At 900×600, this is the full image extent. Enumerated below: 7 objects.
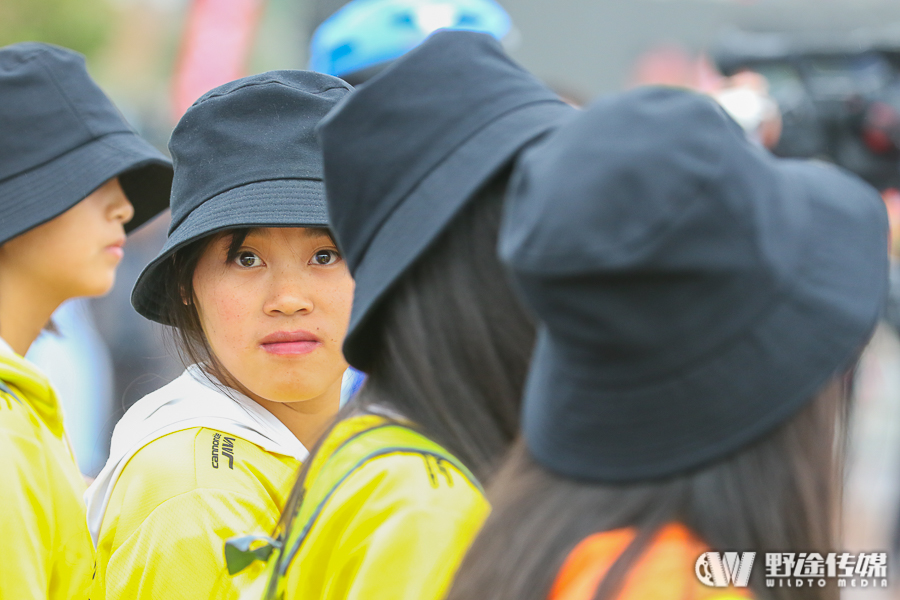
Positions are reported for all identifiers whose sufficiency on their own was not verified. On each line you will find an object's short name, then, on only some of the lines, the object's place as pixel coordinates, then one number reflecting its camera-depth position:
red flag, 14.48
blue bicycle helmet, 4.88
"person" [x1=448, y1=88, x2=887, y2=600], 3.86
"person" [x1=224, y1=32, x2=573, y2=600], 4.05
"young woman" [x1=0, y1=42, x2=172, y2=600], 4.32
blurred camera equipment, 7.59
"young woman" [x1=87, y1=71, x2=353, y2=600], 4.27
